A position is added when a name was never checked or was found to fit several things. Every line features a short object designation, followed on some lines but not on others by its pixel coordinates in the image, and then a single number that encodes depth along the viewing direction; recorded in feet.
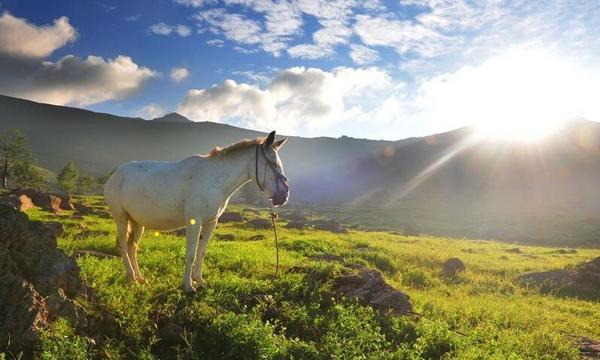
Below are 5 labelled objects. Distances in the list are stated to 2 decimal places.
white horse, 29.99
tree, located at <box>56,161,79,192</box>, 285.84
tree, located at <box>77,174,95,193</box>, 326.44
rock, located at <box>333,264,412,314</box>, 32.55
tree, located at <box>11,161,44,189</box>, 271.28
